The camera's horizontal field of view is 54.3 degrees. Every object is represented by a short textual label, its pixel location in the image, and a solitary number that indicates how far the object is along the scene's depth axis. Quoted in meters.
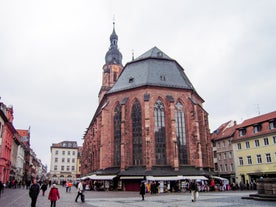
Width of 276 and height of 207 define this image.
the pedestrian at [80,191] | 17.92
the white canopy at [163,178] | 31.91
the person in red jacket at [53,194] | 12.30
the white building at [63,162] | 96.25
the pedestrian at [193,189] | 17.52
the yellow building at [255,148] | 40.19
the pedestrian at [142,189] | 19.38
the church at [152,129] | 34.66
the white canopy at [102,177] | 34.25
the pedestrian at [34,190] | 11.83
